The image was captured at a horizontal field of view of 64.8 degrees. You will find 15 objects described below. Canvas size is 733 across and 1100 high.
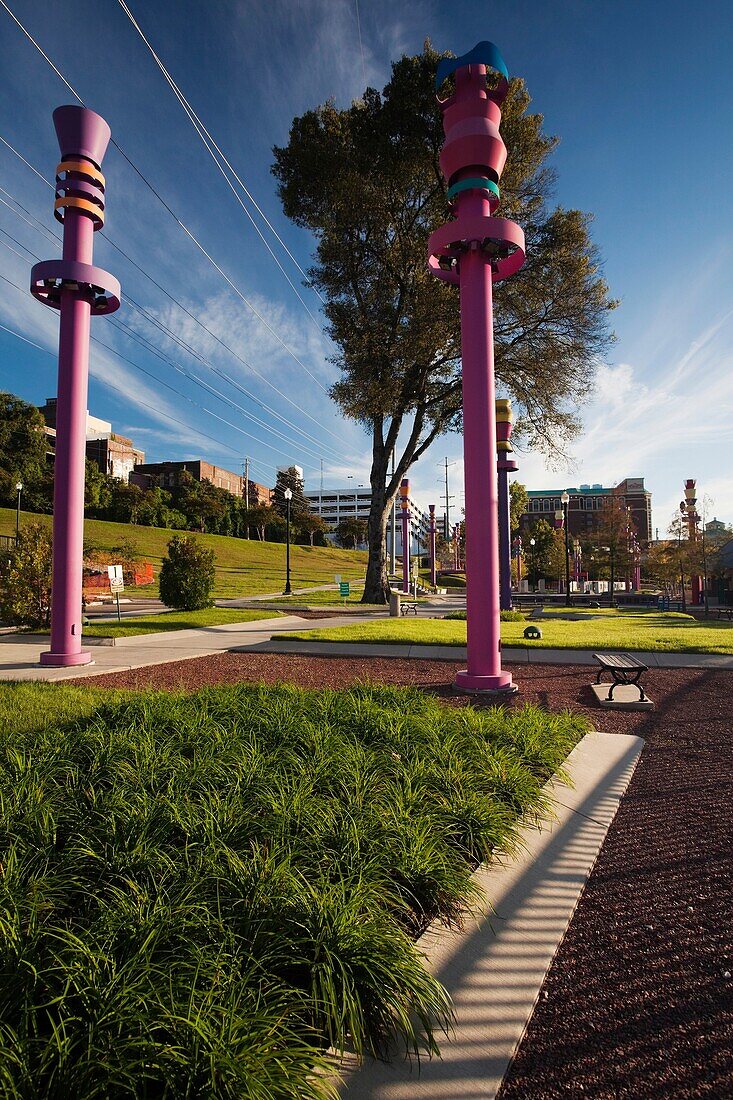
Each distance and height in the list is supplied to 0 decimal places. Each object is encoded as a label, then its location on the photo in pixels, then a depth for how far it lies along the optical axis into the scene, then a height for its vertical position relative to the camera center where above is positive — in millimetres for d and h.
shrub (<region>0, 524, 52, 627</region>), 14461 -338
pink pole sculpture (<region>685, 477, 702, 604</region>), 31344 +3028
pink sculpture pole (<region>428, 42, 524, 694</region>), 7531 +3794
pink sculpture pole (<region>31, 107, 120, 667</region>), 9289 +3804
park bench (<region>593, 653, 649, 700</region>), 7426 -1228
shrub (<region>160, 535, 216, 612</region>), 19297 -75
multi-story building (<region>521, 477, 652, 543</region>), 114912 +14143
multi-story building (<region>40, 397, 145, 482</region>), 78938 +18189
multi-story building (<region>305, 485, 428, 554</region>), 154000 +18443
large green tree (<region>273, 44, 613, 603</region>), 20078 +11597
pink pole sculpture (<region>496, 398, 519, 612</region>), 20078 +3214
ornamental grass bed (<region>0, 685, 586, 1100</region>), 1646 -1327
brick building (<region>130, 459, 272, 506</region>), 88369 +16237
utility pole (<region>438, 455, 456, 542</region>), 85062 +8265
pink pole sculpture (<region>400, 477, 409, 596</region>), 32594 +1894
